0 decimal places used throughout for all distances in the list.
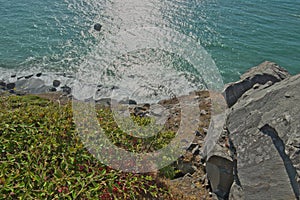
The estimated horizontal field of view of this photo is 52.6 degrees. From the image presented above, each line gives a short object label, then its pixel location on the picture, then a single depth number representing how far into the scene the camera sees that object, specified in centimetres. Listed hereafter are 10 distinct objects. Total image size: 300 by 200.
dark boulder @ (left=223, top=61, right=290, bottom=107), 702
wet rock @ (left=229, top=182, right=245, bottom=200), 492
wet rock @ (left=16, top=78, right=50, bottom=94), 1706
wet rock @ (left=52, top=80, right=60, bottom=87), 1751
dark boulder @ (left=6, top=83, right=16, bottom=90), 1742
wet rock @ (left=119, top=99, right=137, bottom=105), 1449
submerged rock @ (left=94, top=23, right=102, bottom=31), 2418
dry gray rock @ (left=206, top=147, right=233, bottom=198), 581
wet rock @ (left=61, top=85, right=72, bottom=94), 1695
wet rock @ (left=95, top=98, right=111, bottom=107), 1326
